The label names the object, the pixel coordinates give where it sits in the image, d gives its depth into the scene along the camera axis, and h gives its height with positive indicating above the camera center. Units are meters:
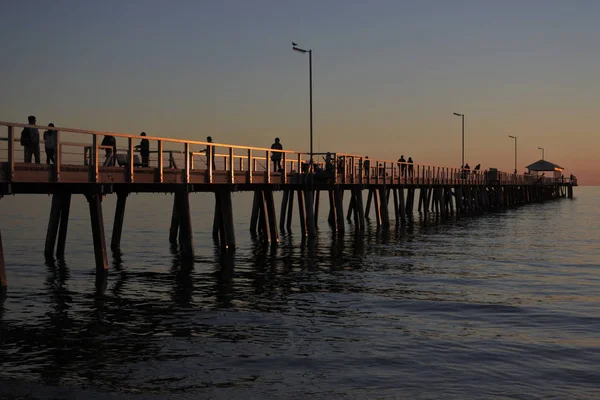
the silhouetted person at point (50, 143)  20.97 +1.16
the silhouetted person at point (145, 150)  25.47 +1.18
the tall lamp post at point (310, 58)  37.66 +6.05
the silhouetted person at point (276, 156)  34.50 +1.31
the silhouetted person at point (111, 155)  22.47 +0.92
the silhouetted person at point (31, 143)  20.48 +1.14
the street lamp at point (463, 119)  76.03 +6.30
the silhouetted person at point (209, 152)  26.61 +1.15
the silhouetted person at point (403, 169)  52.09 +1.11
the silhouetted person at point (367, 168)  44.39 +1.02
